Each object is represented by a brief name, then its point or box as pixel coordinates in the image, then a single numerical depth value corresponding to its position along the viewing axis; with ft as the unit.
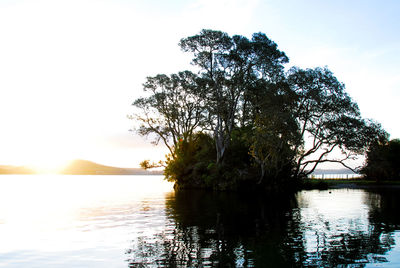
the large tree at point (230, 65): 168.45
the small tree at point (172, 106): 204.23
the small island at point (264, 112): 161.48
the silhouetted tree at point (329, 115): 161.79
